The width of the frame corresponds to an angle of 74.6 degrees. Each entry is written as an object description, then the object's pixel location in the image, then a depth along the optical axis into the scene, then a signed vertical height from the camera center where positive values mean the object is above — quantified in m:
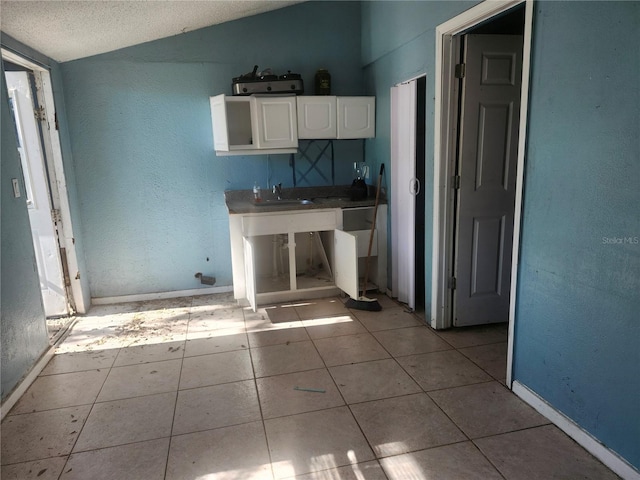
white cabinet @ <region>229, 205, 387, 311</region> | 3.59 -0.89
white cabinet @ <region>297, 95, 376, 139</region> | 3.78 +0.36
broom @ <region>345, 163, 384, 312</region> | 3.59 -1.23
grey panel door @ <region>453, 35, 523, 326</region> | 2.82 -0.17
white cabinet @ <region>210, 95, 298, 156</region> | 3.62 +0.31
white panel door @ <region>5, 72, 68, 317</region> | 3.22 -0.24
